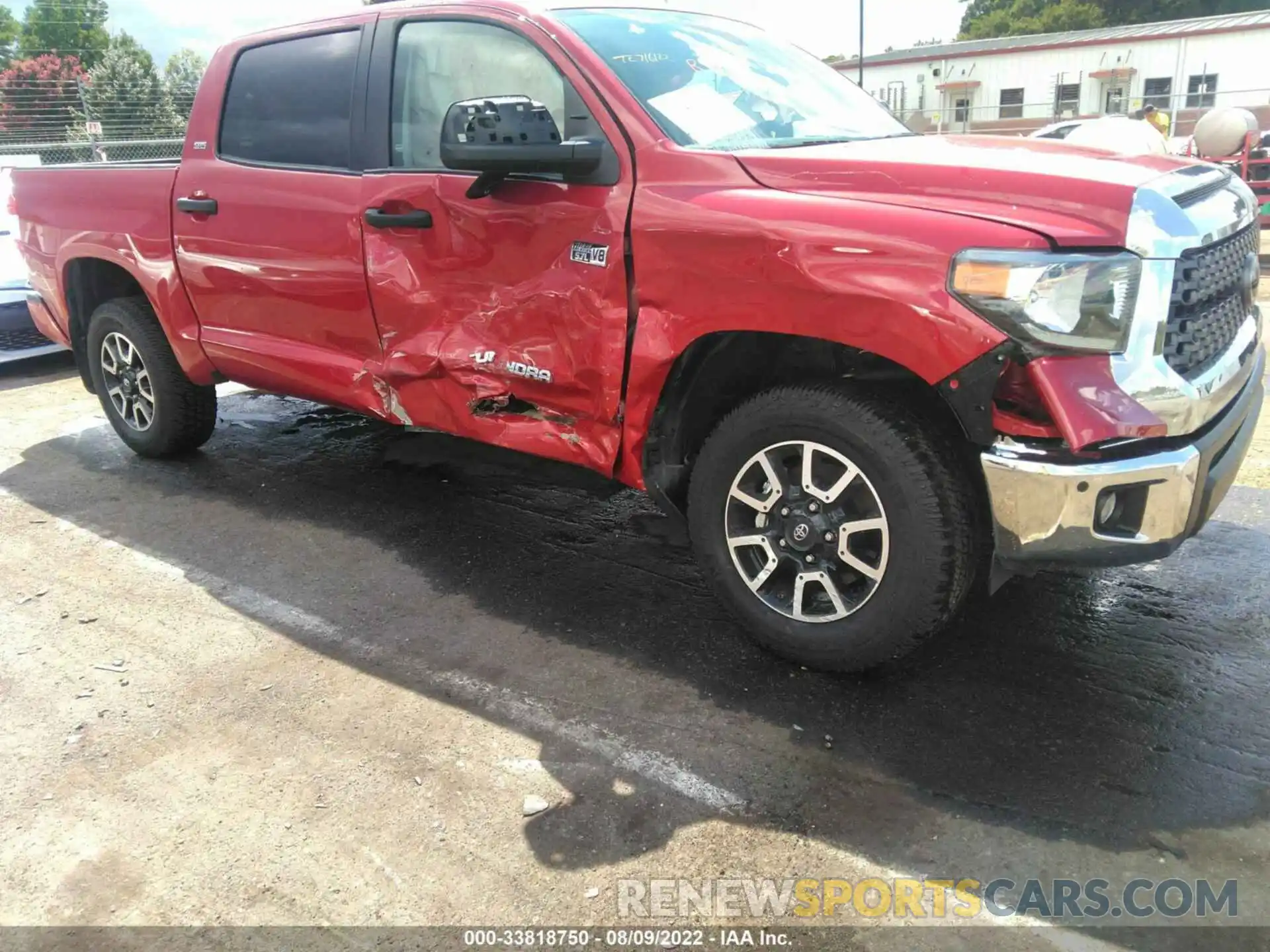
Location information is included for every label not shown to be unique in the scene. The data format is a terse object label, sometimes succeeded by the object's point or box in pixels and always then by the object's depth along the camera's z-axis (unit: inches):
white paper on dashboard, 120.7
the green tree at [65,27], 2394.2
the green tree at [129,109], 766.4
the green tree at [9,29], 2649.4
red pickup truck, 94.0
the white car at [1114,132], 395.9
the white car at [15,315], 285.6
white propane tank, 537.6
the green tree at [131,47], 1634.5
